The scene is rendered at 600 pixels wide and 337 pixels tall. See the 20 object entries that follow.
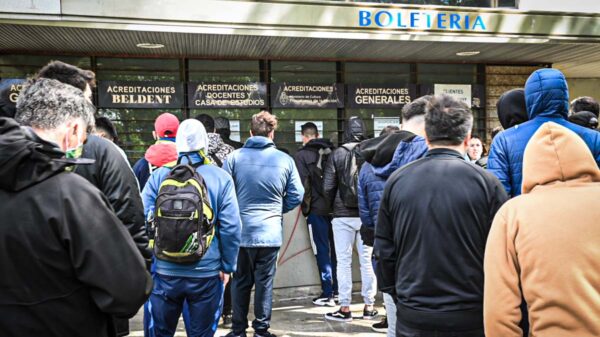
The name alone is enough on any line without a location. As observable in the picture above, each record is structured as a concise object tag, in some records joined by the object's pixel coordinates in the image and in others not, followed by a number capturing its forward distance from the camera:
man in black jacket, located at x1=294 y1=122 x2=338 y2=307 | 6.49
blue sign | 7.37
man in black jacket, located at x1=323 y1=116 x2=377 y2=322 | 5.85
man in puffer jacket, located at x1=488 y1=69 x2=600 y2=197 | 3.31
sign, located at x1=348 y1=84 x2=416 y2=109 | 9.37
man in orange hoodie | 1.98
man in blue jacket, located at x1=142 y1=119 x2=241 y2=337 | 3.75
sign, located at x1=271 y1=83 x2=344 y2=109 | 9.12
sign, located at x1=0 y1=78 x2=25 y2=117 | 2.94
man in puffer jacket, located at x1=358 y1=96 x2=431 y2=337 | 3.67
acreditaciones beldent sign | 8.43
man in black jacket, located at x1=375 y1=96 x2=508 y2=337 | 2.60
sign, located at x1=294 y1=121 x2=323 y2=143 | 9.26
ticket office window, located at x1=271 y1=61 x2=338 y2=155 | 9.20
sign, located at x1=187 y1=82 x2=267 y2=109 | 8.78
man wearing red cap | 4.72
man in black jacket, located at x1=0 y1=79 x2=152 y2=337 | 1.78
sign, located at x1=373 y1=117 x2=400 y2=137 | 9.52
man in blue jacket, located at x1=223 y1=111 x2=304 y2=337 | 5.07
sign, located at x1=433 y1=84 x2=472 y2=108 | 9.70
